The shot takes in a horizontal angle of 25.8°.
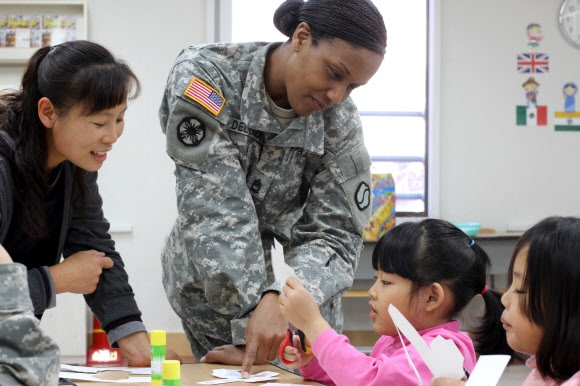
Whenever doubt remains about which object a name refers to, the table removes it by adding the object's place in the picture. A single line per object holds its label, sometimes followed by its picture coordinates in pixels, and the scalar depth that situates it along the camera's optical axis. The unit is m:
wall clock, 6.50
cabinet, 5.70
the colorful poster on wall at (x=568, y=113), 6.52
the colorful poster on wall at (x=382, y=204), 6.01
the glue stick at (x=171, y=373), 1.97
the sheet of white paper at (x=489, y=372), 1.85
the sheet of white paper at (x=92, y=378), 2.35
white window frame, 6.36
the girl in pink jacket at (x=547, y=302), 2.00
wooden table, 2.33
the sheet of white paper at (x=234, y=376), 2.33
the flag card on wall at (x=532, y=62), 6.48
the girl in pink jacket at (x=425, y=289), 2.45
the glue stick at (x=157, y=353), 2.17
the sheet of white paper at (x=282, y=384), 2.29
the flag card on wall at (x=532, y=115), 6.50
